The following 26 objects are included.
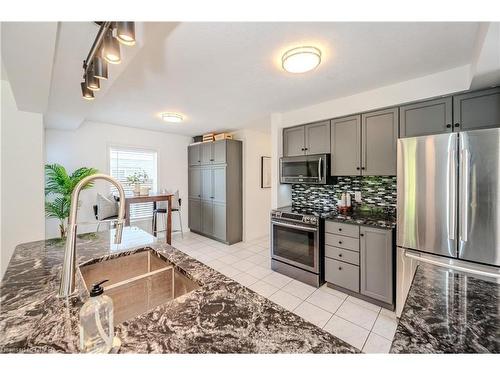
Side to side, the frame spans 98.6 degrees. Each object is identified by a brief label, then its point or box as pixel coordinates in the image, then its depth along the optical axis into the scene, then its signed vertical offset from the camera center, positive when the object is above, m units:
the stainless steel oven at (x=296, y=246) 2.64 -0.79
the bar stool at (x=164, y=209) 4.17 -0.45
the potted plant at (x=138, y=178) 4.24 +0.19
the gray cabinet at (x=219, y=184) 4.30 +0.05
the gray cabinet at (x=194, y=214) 4.95 -0.65
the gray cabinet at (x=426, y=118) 2.08 +0.69
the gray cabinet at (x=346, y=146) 2.63 +0.51
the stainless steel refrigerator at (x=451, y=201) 1.58 -0.13
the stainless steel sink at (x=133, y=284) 1.23 -0.59
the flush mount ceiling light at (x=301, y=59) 1.68 +1.02
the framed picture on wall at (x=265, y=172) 4.86 +0.34
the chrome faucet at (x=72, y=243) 0.81 -0.22
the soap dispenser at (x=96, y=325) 0.60 -0.40
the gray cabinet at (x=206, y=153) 4.59 +0.74
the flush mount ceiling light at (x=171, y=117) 3.33 +1.12
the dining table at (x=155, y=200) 3.45 -0.21
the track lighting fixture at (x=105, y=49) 0.90 +0.68
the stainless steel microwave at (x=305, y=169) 2.81 +0.24
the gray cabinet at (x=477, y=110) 1.88 +0.69
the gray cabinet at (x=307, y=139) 2.91 +0.68
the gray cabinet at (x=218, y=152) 4.29 +0.71
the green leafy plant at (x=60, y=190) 3.07 -0.04
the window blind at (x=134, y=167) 4.17 +0.40
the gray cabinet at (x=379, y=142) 2.38 +0.51
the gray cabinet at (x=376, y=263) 2.16 -0.81
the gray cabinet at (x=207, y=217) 4.62 -0.67
